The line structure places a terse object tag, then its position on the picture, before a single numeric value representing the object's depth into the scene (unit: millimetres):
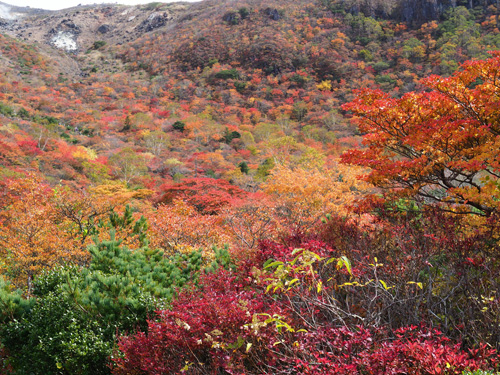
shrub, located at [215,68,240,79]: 66562
